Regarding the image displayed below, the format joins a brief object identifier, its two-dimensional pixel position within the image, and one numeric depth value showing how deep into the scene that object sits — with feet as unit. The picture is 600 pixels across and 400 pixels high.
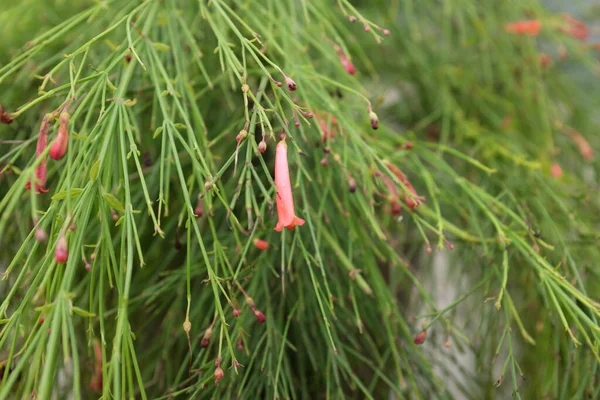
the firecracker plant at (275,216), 1.40
